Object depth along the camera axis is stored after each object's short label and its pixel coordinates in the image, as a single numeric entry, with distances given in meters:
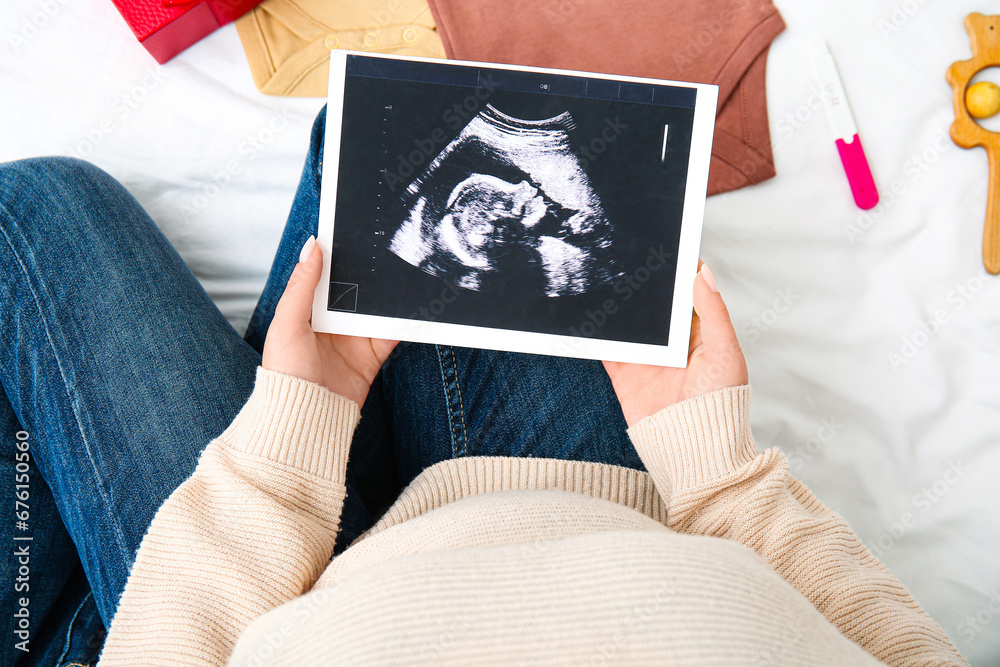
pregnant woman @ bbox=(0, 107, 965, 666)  0.35
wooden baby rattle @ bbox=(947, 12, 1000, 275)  0.75
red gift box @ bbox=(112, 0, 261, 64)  0.68
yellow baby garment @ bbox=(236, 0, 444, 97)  0.74
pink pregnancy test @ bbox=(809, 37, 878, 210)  0.75
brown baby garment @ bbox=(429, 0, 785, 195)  0.74
